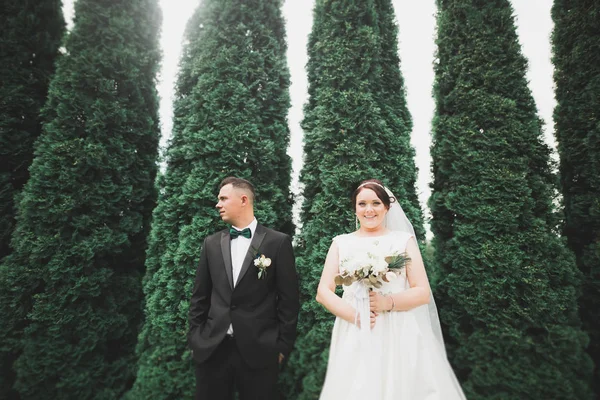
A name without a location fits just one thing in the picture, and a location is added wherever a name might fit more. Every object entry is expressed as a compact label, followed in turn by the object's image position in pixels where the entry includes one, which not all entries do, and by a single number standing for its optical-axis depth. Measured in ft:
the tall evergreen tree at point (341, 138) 14.40
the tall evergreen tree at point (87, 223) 14.89
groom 9.80
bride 8.47
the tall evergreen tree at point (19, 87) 18.17
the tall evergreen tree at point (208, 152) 14.38
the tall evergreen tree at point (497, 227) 12.69
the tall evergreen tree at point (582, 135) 14.28
